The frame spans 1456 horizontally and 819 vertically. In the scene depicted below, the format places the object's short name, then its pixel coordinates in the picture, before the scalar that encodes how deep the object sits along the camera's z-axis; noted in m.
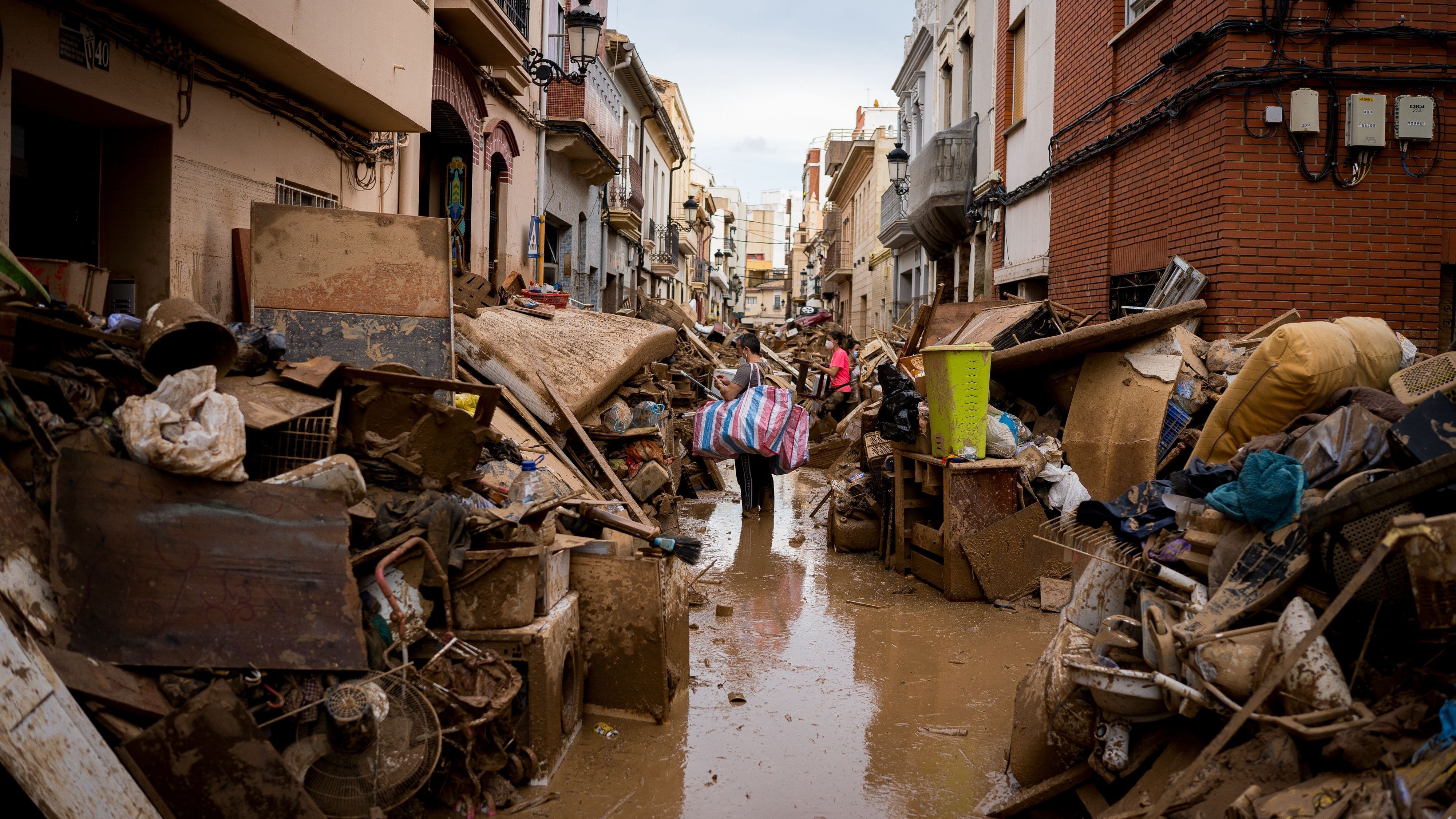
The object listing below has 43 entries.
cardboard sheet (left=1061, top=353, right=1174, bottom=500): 7.14
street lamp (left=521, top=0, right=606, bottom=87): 10.91
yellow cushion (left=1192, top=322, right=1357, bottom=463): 4.54
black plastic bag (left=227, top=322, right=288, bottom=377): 4.11
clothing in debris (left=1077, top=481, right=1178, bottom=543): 3.79
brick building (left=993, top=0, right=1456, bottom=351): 7.35
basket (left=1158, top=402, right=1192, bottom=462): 6.95
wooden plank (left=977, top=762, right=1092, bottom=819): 3.33
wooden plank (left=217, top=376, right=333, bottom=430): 3.59
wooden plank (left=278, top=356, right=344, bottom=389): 3.95
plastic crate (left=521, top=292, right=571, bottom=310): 11.42
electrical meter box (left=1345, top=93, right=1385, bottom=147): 7.29
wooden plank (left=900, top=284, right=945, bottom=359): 11.30
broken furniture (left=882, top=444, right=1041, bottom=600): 6.31
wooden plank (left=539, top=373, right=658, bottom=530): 6.86
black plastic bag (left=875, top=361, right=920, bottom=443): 6.83
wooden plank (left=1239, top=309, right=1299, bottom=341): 7.29
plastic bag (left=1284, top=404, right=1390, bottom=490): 3.28
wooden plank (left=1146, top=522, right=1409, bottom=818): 2.40
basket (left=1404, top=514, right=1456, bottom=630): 2.33
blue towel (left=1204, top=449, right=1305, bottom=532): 3.13
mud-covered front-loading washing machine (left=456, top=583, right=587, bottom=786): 3.63
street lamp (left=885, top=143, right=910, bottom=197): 18.34
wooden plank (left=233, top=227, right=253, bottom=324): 6.46
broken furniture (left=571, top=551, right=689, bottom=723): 4.19
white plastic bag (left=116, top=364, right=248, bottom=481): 3.04
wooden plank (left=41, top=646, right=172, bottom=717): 2.62
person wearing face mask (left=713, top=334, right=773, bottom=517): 8.66
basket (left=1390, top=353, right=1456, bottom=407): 3.82
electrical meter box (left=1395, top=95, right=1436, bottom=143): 7.25
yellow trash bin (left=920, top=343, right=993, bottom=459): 6.33
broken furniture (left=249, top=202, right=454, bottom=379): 5.31
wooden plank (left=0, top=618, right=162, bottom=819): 2.27
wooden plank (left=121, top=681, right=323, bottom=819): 2.64
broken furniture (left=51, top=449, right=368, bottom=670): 2.93
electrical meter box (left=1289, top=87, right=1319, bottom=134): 7.36
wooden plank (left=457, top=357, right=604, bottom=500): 6.39
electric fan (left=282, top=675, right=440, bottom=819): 2.93
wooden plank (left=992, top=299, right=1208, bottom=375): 7.34
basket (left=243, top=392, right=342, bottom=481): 3.64
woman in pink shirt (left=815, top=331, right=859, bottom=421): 12.11
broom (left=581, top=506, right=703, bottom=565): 4.59
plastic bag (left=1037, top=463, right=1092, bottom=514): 6.48
